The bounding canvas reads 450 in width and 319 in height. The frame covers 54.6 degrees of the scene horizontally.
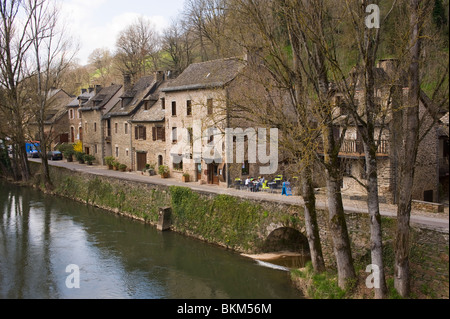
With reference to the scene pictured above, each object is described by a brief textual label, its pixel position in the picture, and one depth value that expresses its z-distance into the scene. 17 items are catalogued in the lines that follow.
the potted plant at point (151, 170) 30.77
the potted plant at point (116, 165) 34.28
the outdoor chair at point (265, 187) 22.14
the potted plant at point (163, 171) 28.92
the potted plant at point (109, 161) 34.84
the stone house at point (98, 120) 38.06
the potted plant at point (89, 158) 38.28
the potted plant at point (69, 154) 41.31
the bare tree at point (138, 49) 51.03
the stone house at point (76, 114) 42.81
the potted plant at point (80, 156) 39.48
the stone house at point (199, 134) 23.73
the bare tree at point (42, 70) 30.22
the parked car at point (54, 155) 43.29
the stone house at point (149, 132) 30.50
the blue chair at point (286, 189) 20.58
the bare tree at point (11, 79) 30.03
